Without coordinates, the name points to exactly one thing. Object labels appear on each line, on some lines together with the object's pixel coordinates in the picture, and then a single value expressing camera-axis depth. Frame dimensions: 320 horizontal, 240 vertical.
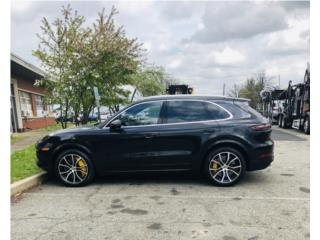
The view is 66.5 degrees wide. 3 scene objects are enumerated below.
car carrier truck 12.80
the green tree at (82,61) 8.35
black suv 4.59
